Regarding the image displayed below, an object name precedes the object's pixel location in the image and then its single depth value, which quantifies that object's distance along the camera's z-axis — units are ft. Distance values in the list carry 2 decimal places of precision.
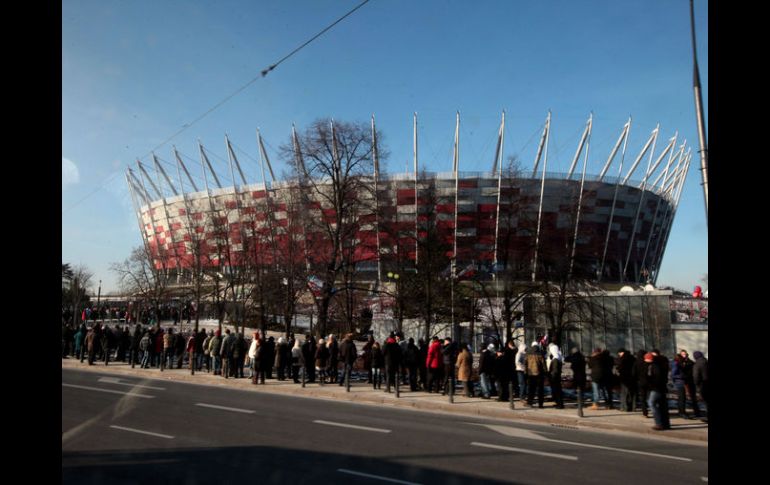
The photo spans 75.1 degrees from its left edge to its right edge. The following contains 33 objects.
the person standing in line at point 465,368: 51.08
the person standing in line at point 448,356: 50.42
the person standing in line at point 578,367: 43.24
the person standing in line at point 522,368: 47.98
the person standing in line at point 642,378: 39.88
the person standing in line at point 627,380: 44.02
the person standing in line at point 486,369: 50.80
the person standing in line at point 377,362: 58.12
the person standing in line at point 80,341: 80.04
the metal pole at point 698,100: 31.54
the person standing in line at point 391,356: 54.29
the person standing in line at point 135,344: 74.78
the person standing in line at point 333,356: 61.41
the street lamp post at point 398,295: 83.15
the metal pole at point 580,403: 41.45
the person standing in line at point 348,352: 55.88
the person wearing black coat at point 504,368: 48.43
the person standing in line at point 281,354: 62.23
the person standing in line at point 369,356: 61.77
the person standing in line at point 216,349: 65.24
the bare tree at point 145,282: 144.66
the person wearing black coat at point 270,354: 62.34
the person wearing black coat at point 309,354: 60.49
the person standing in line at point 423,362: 56.44
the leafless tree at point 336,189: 85.46
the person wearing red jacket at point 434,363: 53.78
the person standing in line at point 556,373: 45.55
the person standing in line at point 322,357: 60.03
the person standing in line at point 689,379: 42.58
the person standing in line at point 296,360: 60.64
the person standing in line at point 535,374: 46.37
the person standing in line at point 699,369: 39.96
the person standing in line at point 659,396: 37.27
